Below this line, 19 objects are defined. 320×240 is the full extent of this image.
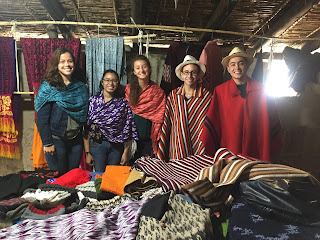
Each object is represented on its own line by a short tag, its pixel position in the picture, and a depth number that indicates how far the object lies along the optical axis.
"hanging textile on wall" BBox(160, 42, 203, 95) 3.31
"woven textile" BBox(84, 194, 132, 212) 1.40
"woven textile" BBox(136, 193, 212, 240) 1.03
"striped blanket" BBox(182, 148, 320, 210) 1.26
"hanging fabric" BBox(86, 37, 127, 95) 3.13
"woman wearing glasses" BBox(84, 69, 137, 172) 2.82
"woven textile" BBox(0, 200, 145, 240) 1.08
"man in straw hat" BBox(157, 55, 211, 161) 2.62
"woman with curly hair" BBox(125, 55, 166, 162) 2.87
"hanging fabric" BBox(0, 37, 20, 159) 3.21
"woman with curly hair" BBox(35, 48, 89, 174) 2.74
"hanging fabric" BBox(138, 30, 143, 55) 3.22
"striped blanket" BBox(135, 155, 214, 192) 1.50
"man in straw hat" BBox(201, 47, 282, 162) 2.46
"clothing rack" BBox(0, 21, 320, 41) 3.10
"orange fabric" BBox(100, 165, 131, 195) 1.58
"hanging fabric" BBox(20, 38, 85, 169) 3.14
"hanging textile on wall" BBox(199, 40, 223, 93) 3.22
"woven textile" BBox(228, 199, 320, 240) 1.00
